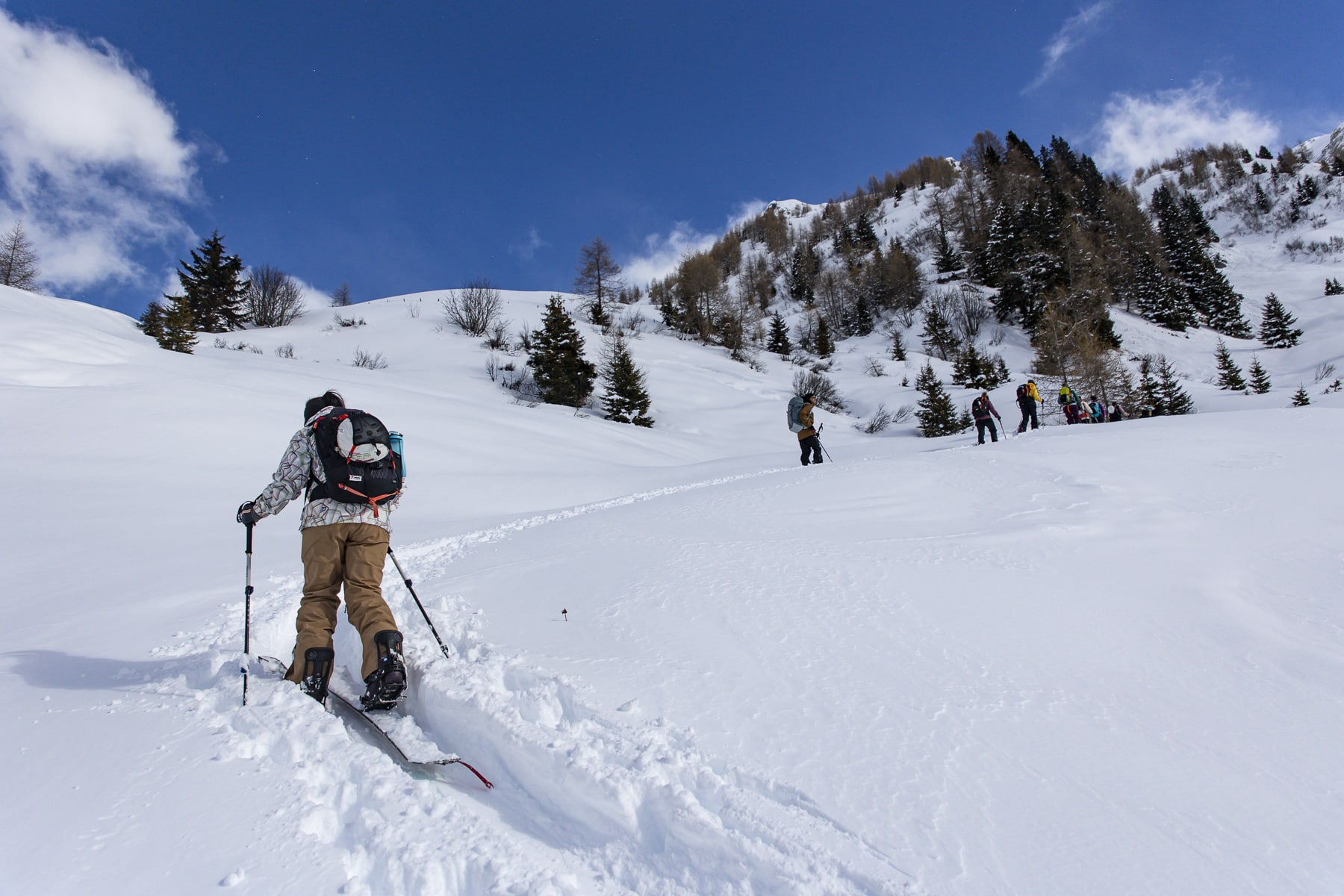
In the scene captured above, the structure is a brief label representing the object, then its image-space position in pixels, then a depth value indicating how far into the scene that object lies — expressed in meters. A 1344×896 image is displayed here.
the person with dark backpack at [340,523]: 2.82
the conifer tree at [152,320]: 20.27
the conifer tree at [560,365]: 25.03
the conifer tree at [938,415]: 25.69
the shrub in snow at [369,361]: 26.23
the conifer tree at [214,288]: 31.89
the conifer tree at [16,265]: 30.34
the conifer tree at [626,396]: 24.64
